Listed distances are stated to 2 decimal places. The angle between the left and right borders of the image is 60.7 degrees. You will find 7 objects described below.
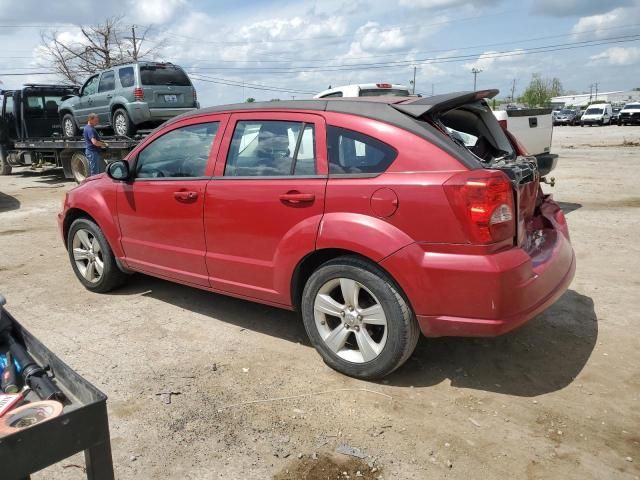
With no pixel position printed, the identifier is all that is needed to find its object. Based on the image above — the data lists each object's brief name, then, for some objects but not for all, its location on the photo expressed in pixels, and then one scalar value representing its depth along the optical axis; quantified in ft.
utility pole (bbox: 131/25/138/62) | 144.87
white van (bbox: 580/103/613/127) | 148.87
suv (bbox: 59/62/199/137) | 42.22
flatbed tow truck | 52.26
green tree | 328.08
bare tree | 139.33
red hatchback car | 9.81
